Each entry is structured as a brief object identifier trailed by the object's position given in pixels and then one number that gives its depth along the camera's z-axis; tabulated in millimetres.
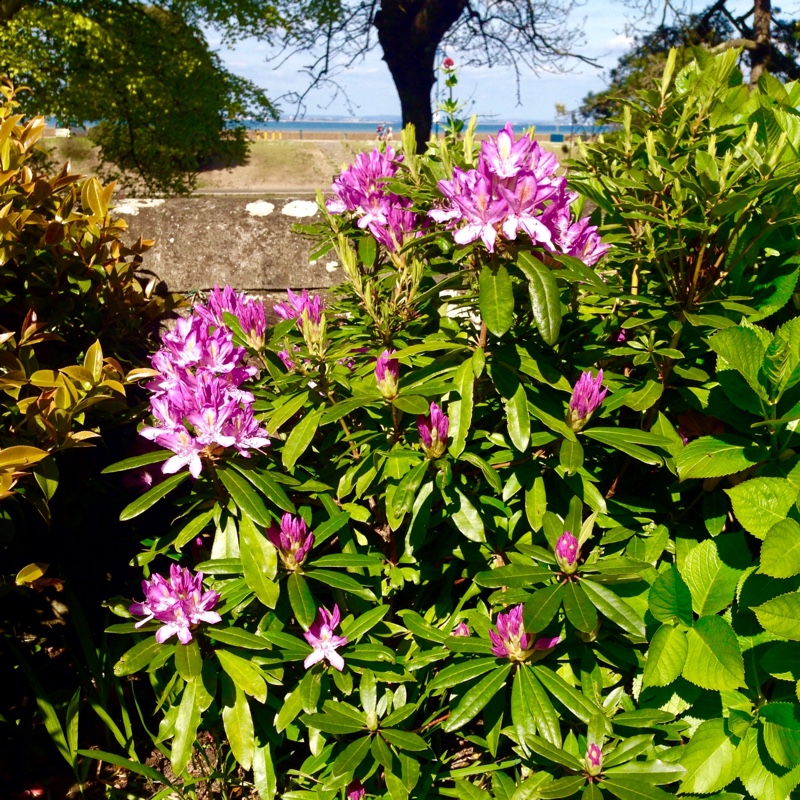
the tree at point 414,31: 10836
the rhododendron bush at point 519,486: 1335
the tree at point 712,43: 11072
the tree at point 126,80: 9000
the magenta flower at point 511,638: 1405
